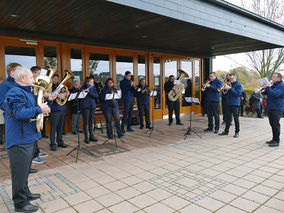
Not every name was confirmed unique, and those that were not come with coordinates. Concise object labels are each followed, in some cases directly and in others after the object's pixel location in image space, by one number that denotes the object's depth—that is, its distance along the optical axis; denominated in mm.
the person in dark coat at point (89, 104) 5855
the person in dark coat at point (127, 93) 7461
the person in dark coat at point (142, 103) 7941
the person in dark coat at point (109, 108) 6324
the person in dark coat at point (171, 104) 8758
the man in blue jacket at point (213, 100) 7132
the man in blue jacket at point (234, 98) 6484
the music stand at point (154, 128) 7198
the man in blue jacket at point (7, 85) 3680
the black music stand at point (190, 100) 6691
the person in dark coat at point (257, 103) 10539
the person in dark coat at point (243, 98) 9979
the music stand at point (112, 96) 5621
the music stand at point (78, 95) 5093
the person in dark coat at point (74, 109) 7013
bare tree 16203
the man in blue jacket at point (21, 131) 2508
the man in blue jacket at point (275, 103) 5349
